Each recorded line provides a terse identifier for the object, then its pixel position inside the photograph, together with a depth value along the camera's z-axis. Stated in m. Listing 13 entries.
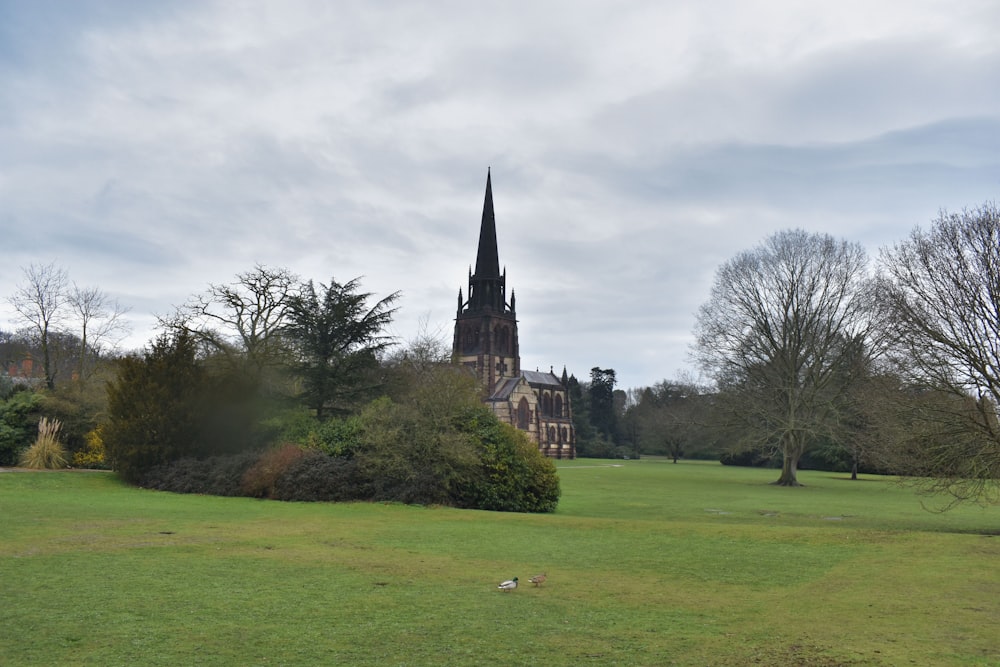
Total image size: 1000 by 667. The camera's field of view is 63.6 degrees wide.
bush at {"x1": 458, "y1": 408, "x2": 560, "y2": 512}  24.66
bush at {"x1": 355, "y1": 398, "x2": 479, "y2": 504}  24.11
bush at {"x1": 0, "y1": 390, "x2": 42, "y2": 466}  32.97
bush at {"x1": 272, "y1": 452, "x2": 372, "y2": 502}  24.88
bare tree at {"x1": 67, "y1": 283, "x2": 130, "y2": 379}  46.41
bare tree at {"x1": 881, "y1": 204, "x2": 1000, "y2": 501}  19.64
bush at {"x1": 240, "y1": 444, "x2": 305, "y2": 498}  25.69
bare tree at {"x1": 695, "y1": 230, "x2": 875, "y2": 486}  45.12
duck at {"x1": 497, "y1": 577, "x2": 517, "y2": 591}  10.53
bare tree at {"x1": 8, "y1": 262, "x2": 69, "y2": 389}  44.03
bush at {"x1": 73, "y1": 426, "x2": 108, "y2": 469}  33.22
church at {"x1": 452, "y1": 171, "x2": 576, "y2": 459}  104.50
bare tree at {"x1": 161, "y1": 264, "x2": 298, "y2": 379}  41.75
